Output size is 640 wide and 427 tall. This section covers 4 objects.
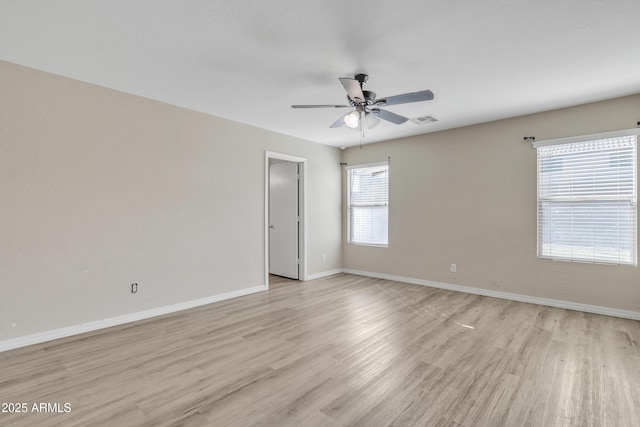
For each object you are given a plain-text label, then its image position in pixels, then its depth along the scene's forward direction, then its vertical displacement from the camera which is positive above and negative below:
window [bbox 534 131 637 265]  3.69 +0.10
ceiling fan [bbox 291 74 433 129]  2.72 +1.00
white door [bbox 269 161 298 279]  5.86 -0.22
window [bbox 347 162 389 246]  5.92 +0.08
